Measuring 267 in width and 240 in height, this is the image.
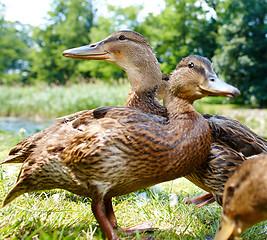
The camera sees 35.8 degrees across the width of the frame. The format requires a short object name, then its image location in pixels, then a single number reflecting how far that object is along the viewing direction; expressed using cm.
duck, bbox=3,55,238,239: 41
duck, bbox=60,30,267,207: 46
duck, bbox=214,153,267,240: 36
